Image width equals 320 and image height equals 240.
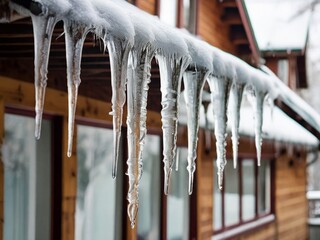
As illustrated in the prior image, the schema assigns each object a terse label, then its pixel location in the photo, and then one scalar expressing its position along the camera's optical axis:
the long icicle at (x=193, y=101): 4.41
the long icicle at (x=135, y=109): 3.59
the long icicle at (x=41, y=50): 2.79
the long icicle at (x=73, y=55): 2.99
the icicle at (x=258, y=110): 5.72
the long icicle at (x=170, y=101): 3.98
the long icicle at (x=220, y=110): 4.85
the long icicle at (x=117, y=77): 3.26
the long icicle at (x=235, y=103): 5.15
